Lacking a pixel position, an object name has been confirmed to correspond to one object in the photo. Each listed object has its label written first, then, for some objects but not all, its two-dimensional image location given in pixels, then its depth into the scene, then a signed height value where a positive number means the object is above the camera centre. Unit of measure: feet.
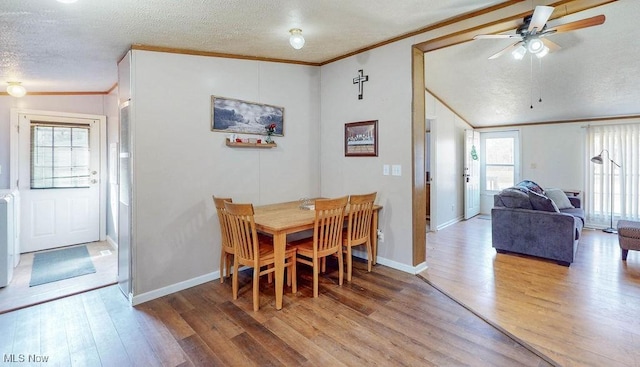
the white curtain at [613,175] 17.63 +0.34
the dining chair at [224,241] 9.34 -1.89
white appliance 10.03 -2.02
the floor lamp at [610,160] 17.17 +1.05
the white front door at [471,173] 20.67 +0.53
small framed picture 11.65 +1.67
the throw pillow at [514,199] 12.94 -0.78
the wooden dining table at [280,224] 8.48 -1.22
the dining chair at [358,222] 10.02 -1.43
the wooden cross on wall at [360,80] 11.77 +3.92
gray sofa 11.80 -1.90
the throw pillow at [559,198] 16.19 -0.92
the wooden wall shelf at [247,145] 10.50 +1.31
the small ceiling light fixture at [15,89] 11.80 +3.59
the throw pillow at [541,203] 12.36 -0.92
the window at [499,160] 21.54 +1.50
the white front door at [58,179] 13.85 +0.12
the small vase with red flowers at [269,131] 11.51 +1.88
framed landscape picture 10.36 +2.35
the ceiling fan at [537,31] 7.46 +4.11
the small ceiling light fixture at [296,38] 8.74 +4.10
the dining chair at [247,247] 8.32 -1.92
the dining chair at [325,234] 9.00 -1.65
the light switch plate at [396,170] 10.97 +0.40
